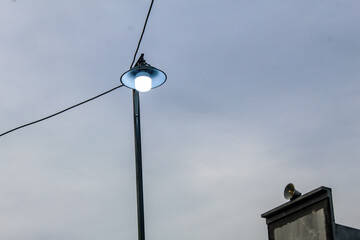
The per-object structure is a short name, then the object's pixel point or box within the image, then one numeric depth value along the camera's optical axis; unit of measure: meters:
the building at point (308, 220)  11.30
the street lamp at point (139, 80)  8.27
